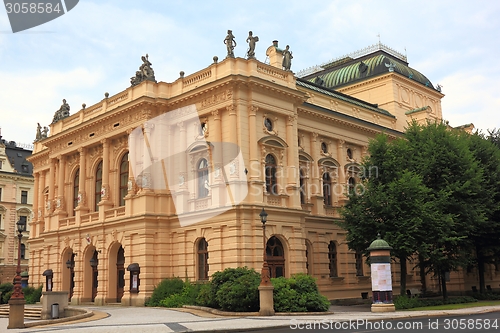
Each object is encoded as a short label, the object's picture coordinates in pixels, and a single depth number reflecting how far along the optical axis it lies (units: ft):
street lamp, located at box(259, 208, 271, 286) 89.15
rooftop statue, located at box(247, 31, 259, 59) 124.47
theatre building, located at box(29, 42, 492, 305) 117.80
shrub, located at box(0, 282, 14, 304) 152.48
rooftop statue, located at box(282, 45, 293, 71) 132.15
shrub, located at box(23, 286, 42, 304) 152.87
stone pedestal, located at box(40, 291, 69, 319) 103.56
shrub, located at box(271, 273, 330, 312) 92.79
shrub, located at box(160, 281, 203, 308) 110.07
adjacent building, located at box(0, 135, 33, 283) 238.48
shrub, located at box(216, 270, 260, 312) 93.35
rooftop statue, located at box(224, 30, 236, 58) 123.03
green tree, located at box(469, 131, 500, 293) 131.64
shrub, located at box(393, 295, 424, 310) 106.52
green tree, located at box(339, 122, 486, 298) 113.29
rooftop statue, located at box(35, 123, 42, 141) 193.88
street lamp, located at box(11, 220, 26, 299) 82.79
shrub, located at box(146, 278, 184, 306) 116.47
